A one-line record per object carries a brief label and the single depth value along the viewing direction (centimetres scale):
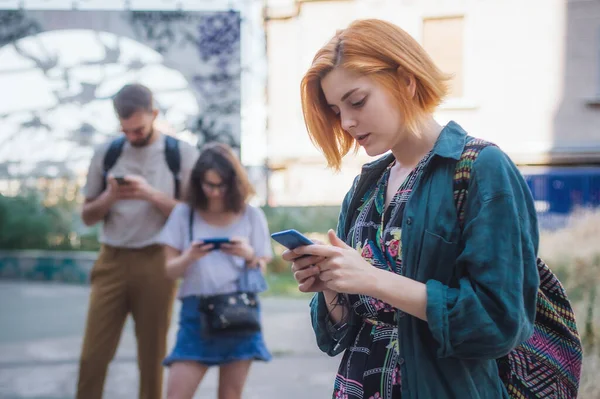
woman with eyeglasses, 317
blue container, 1125
